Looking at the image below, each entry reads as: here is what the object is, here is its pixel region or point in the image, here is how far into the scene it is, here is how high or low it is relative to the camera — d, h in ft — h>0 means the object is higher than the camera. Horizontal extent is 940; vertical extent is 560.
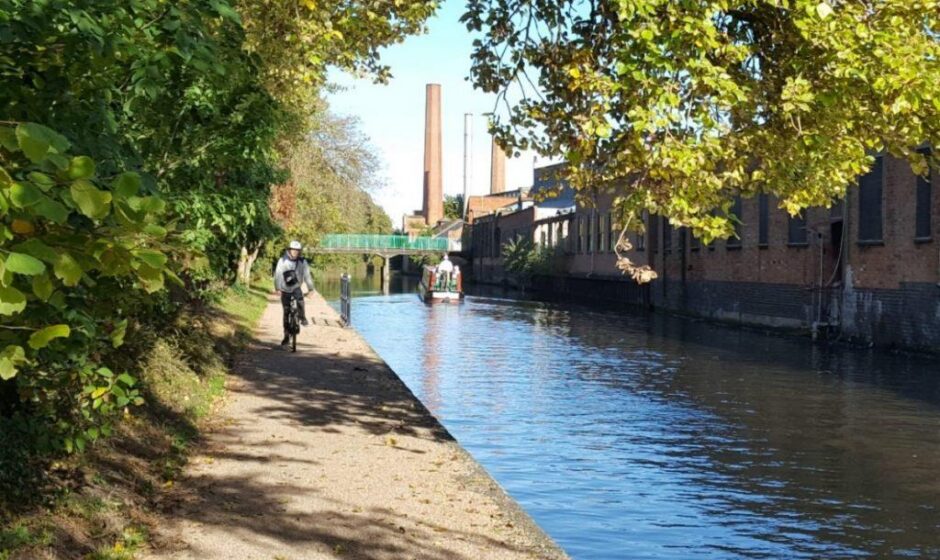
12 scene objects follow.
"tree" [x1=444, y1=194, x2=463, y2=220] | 470.84 +32.35
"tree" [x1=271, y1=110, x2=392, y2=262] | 129.70 +12.08
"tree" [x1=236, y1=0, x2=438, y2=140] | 36.88 +8.94
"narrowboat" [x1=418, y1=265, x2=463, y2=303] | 158.10 -1.36
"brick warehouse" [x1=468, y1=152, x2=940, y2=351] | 79.51 +1.68
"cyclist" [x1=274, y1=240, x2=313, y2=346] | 60.85 +0.07
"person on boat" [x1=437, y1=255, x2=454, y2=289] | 162.09 +1.04
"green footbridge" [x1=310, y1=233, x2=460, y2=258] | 291.58 +9.53
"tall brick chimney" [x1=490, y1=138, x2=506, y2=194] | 390.42 +39.21
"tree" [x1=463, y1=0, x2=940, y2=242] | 31.53 +5.88
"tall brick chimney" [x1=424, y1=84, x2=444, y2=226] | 334.44 +39.64
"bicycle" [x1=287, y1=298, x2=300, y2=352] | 62.64 -2.82
